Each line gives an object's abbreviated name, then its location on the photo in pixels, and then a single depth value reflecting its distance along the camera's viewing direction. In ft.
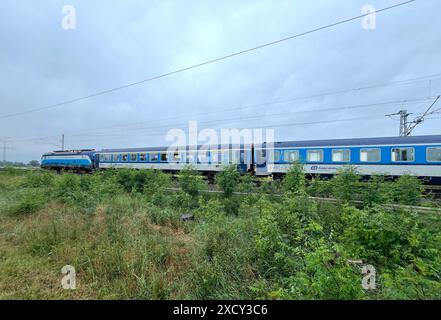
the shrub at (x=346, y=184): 21.47
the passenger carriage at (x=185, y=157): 50.51
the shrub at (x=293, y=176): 26.09
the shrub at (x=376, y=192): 19.67
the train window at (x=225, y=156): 50.92
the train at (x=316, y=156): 34.23
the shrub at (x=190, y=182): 30.09
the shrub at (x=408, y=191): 20.31
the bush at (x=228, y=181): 29.71
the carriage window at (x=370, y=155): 37.50
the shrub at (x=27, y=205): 20.62
